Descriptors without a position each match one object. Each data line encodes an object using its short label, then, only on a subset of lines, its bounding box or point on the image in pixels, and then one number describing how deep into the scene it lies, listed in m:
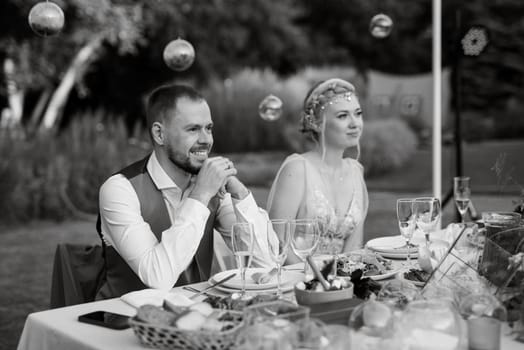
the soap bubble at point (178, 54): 4.03
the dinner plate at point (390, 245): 2.64
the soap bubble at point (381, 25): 4.32
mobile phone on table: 1.75
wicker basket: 1.51
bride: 3.59
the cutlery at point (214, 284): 2.03
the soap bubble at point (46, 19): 3.35
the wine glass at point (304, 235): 2.02
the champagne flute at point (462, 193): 3.18
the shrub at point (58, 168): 8.85
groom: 2.59
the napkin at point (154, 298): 1.87
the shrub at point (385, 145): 12.38
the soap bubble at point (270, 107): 4.15
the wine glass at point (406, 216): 2.28
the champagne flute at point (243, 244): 1.96
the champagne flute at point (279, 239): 2.01
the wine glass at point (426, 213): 2.26
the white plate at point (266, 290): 2.10
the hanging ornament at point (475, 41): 3.80
